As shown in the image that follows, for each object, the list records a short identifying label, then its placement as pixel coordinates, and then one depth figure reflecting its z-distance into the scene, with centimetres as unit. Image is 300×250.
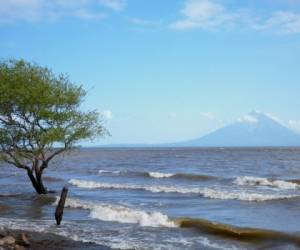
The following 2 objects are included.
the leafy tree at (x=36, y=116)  3359
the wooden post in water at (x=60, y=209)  2386
